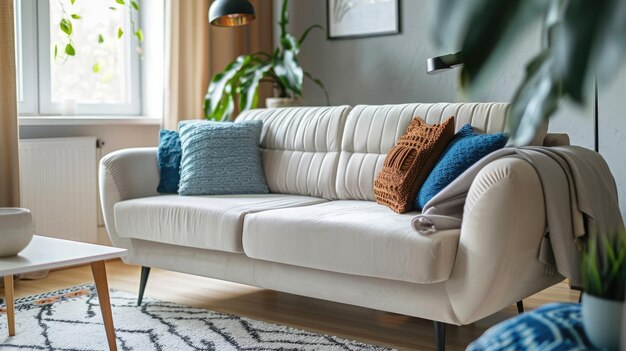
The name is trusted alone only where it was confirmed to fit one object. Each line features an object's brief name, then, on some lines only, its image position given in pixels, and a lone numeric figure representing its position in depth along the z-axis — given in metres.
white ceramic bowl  2.22
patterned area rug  2.52
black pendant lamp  3.67
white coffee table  2.14
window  3.89
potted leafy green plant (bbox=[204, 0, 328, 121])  4.23
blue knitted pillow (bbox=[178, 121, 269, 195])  3.29
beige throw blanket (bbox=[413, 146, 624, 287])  2.28
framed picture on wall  4.37
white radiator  3.74
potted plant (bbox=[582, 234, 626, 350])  1.09
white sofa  2.19
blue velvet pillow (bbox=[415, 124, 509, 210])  2.50
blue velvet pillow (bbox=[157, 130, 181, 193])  3.39
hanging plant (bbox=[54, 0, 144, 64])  3.62
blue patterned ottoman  1.19
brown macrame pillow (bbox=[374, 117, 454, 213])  2.67
